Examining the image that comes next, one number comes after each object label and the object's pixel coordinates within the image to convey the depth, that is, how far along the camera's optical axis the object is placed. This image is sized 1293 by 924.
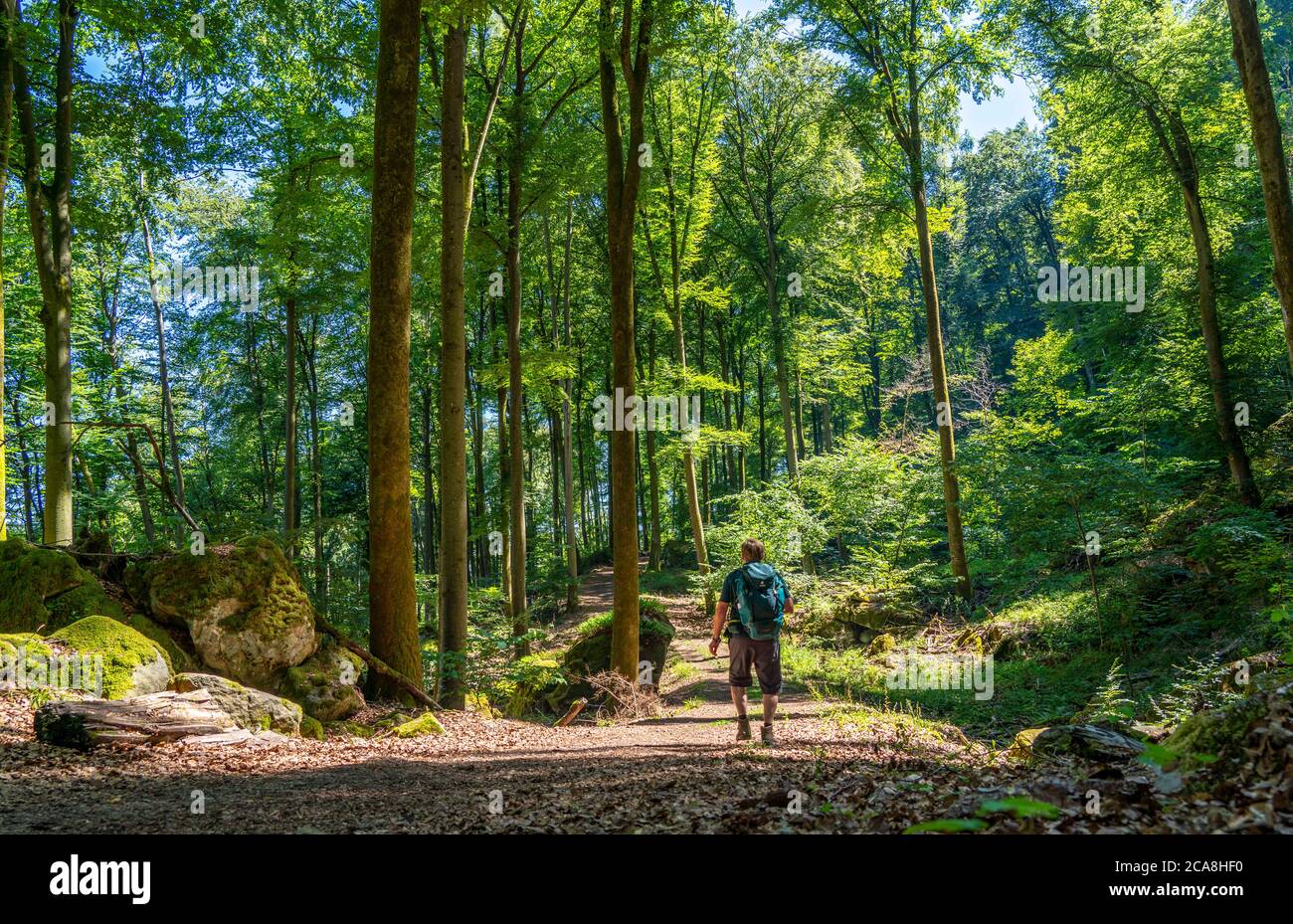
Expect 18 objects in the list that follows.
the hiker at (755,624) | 6.86
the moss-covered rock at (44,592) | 6.91
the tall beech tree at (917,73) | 15.45
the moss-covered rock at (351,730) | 7.41
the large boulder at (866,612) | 15.90
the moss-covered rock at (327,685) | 7.60
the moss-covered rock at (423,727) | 7.57
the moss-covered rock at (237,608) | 7.30
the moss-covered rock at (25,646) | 6.18
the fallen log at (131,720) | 5.25
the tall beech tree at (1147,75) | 13.83
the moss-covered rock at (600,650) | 12.47
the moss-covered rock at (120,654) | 6.29
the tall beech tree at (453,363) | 9.83
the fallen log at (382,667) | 8.35
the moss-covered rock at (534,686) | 10.55
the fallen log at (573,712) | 10.33
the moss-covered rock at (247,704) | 6.41
